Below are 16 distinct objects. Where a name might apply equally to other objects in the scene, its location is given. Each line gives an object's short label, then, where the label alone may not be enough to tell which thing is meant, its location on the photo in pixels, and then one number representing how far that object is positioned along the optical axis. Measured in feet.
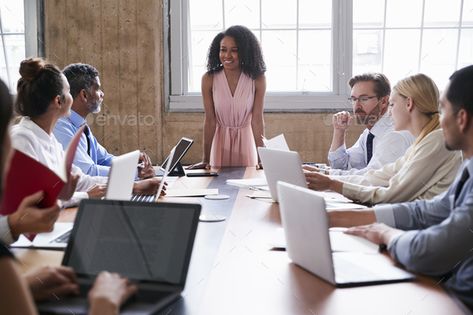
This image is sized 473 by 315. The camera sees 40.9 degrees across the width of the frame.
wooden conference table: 4.28
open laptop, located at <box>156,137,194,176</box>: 10.84
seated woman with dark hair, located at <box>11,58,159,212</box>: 8.00
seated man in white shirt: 10.10
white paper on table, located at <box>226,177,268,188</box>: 10.12
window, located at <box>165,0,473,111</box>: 16.63
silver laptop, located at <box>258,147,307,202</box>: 8.14
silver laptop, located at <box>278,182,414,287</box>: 4.75
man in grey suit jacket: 5.04
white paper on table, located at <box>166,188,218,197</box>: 9.21
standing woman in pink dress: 13.65
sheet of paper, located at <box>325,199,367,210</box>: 8.01
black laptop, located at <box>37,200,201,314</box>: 4.20
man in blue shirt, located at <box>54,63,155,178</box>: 10.50
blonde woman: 7.74
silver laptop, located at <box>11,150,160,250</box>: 6.00
